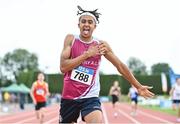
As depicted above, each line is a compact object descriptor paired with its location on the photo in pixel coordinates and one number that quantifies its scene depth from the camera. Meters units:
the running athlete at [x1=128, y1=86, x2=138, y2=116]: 21.88
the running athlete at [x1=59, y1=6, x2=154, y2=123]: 5.60
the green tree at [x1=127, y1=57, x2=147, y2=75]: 140.75
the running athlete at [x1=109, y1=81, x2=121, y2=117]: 22.27
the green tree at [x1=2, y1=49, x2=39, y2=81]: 118.31
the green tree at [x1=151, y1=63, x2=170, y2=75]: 137.12
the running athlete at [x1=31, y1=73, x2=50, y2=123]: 13.67
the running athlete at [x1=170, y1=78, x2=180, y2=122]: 16.91
